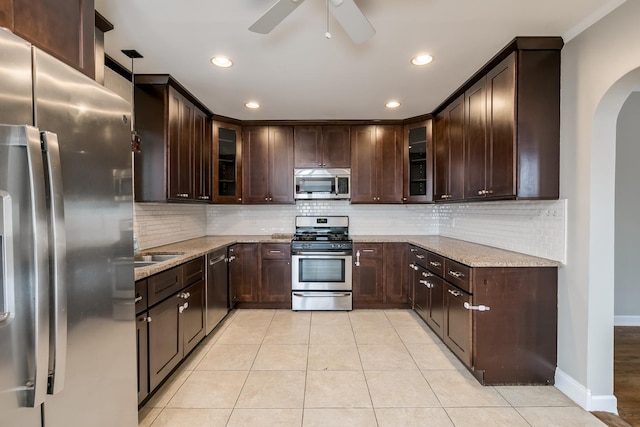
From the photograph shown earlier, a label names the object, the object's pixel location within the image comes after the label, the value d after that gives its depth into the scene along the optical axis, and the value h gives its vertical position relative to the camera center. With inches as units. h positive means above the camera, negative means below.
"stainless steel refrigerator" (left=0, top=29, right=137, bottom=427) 33.7 -4.9
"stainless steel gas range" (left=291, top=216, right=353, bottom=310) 152.0 -32.6
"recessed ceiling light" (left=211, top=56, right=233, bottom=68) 93.3 +46.4
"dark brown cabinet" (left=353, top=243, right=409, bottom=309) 153.5 -32.1
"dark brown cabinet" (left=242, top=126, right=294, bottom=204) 162.1 +23.3
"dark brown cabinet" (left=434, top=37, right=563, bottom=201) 86.3 +26.4
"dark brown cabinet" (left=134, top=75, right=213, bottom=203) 106.9 +25.5
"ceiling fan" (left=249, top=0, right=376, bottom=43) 59.8 +40.1
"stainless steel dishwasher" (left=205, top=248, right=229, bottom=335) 119.8 -33.5
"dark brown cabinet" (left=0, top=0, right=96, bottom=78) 42.7 +29.1
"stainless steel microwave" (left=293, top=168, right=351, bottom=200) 160.4 +13.9
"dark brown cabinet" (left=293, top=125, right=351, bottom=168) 161.5 +33.6
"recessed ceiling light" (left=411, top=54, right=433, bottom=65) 92.6 +46.4
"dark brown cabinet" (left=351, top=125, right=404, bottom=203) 161.6 +24.0
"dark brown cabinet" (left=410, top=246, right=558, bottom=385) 88.0 -33.5
